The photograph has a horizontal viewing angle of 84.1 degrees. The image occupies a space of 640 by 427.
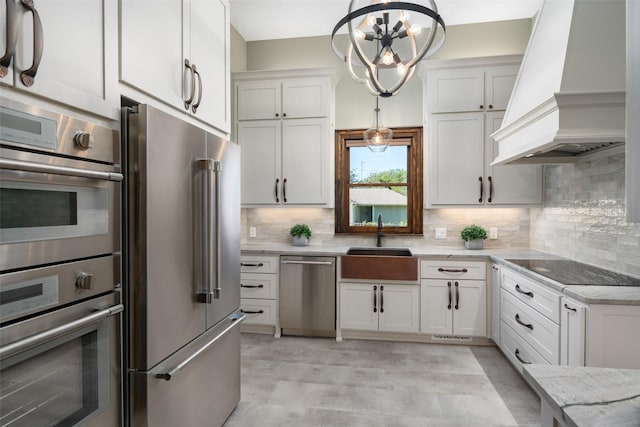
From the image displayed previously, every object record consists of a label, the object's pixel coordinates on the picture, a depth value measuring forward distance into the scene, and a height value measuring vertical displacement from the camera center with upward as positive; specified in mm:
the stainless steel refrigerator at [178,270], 1337 -262
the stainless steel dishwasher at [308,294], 3389 -800
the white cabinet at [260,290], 3475 -779
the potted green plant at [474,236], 3555 -246
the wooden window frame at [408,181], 3828 +334
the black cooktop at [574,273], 2059 -401
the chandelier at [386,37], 1390 +780
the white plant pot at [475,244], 3593 -330
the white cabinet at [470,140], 3367 +699
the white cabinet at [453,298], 3205 -788
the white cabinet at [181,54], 1344 +707
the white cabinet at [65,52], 911 +461
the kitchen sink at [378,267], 3260 -521
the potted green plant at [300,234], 3812 -251
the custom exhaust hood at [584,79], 1980 +760
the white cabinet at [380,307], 3289 -899
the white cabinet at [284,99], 3629 +1166
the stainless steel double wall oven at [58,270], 915 -178
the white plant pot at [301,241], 3812 -325
